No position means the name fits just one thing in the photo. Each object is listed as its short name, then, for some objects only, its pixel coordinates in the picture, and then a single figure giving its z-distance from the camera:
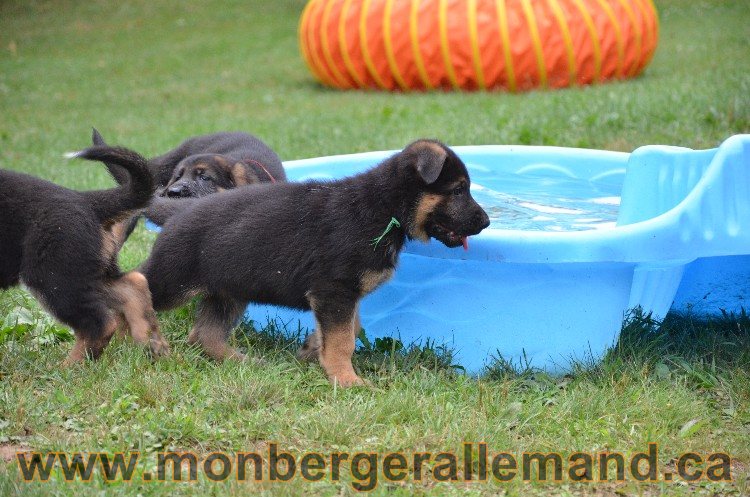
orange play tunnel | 12.38
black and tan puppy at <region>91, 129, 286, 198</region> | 5.72
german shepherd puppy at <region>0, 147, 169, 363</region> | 4.09
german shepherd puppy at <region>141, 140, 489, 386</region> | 4.18
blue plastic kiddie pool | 4.05
